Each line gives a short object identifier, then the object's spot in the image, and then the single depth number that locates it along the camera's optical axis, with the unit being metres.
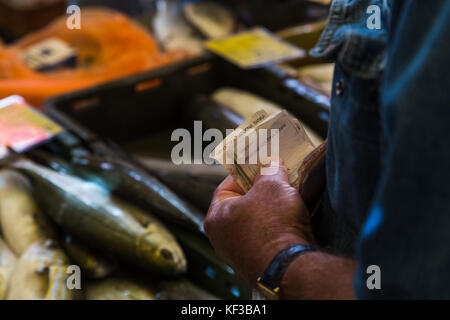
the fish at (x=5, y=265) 1.62
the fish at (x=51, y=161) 2.00
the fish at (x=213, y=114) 2.30
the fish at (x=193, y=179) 1.81
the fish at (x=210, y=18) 3.20
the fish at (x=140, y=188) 1.74
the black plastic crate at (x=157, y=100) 2.26
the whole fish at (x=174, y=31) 3.11
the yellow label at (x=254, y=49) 2.46
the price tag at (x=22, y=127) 2.00
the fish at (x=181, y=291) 1.62
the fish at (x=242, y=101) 2.45
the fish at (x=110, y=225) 1.66
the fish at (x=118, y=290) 1.61
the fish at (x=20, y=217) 1.77
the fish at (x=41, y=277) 1.55
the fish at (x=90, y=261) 1.67
